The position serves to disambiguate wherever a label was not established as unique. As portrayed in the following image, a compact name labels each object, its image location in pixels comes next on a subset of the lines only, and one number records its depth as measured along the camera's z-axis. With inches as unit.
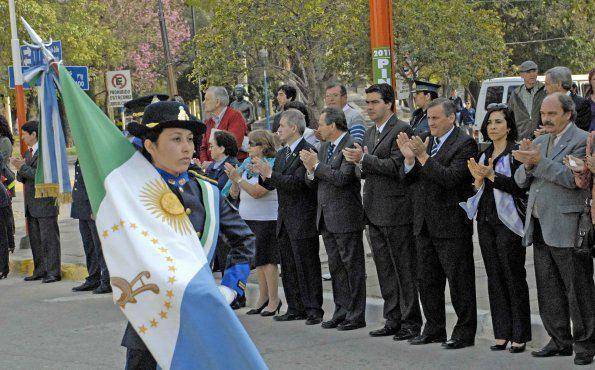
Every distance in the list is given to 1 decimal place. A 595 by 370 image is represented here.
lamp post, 1254.7
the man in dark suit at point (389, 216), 375.2
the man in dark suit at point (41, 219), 549.6
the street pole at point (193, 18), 1952.3
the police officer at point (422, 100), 450.9
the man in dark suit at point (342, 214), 394.0
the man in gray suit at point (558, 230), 316.2
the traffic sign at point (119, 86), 874.1
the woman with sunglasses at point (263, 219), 431.5
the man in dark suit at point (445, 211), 351.9
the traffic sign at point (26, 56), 686.8
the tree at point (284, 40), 1225.4
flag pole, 694.5
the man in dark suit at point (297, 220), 412.2
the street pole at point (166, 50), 1539.1
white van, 1088.6
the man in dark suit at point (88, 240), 513.0
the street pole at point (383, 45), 481.7
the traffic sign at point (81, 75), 648.4
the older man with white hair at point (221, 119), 521.3
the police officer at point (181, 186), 210.7
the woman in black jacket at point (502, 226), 336.2
